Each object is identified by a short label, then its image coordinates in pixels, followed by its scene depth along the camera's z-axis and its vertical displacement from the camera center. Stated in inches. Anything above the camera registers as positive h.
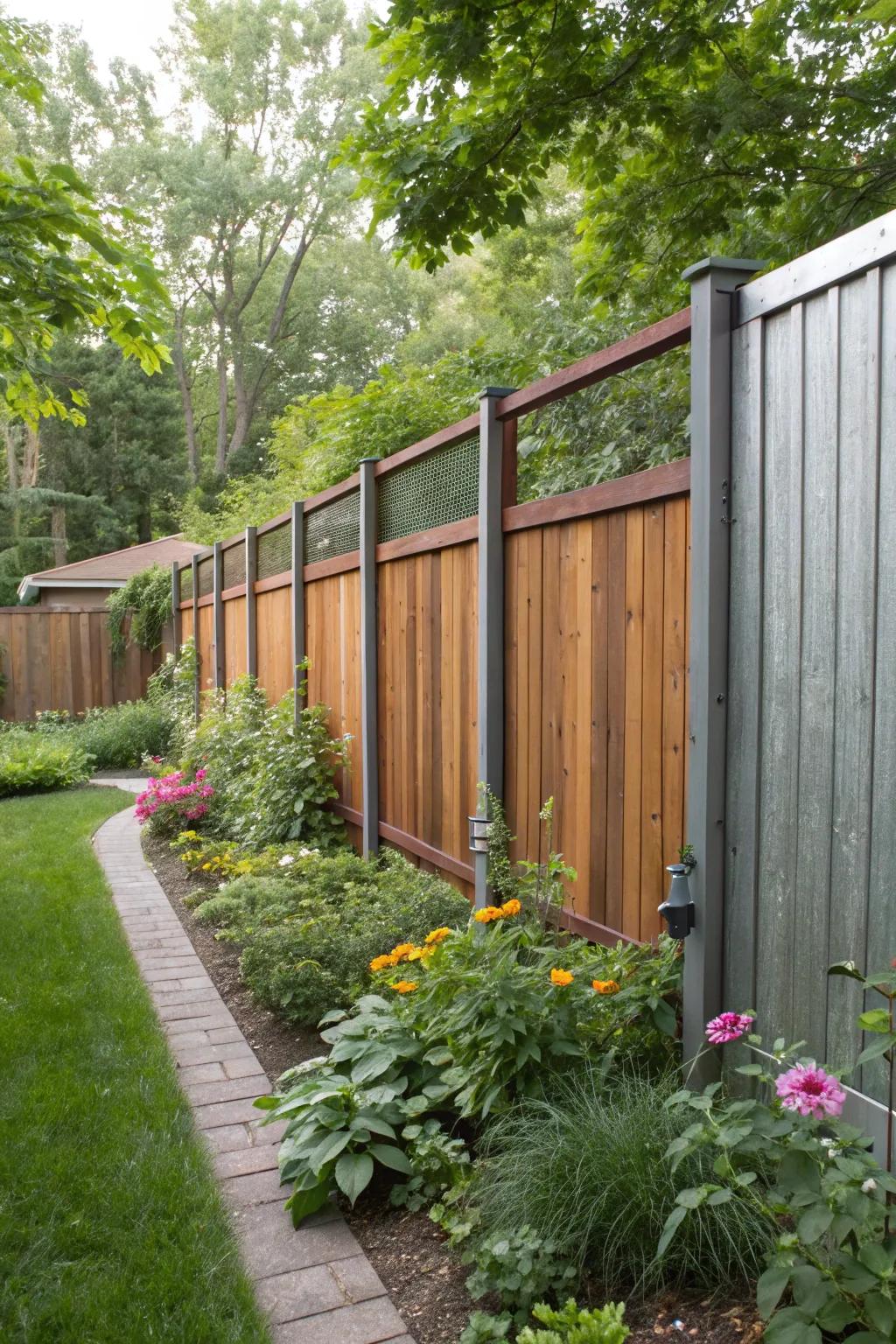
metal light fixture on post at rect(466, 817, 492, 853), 145.6 -29.0
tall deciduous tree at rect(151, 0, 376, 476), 965.8 +460.6
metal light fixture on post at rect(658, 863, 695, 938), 99.9 -26.9
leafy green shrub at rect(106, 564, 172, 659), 532.1 +11.5
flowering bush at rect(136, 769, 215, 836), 292.2 -49.1
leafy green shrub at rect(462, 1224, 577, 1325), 80.3 -50.4
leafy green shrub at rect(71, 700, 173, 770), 466.6 -48.0
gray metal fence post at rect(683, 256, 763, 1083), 98.3 +1.6
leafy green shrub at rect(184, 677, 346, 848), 240.1 -36.7
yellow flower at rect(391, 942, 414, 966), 125.6 -39.0
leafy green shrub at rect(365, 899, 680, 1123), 100.5 -38.6
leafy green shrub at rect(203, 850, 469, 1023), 147.7 -47.9
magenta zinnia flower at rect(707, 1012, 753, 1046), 80.6 -31.5
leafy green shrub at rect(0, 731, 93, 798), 376.8 -50.3
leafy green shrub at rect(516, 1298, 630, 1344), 68.7 -47.1
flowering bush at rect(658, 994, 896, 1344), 62.3 -37.4
